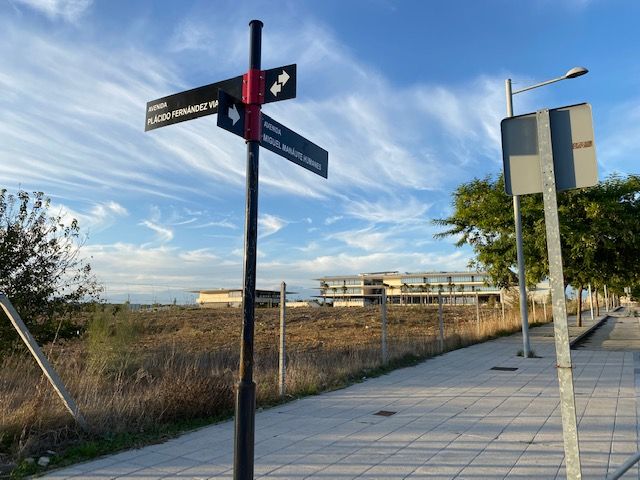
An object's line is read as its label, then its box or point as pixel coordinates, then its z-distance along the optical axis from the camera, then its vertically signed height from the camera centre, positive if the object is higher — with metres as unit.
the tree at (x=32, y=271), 8.95 +0.71
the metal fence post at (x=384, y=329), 11.46 -0.47
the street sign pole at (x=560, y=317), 3.03 -0.06
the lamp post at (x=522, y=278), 13.30 +0.78
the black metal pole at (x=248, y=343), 3.34 -0.23
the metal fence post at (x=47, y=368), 5.18 -0.62
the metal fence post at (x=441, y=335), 14.64 -0.80
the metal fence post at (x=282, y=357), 7.98 -0.76
